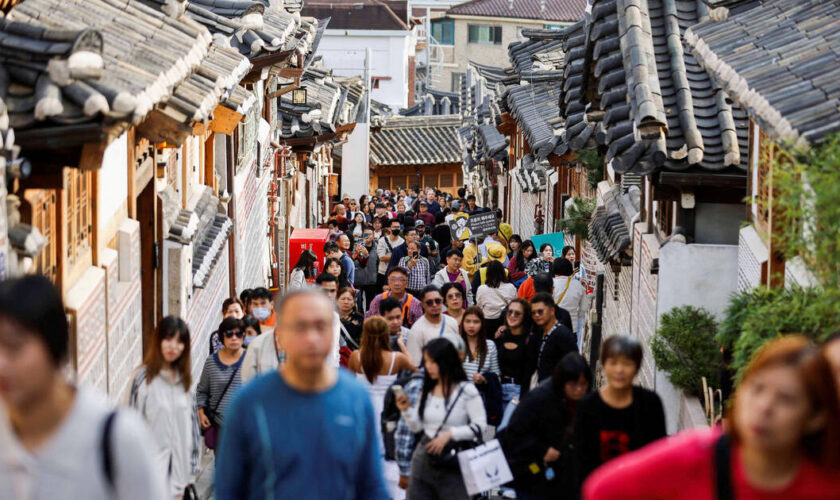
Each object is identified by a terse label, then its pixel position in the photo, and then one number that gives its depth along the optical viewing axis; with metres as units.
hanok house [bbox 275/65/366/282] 32.78
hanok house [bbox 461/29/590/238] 26.22
